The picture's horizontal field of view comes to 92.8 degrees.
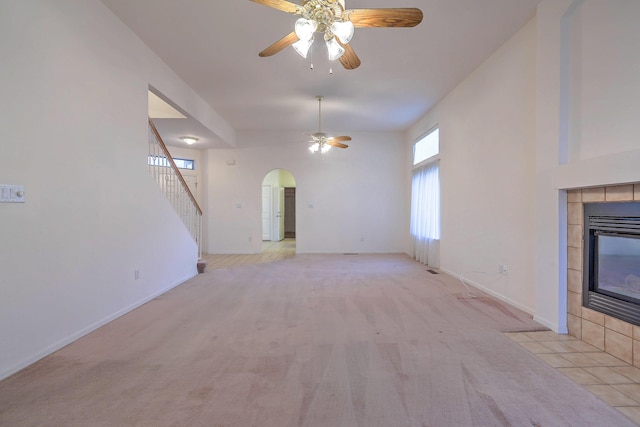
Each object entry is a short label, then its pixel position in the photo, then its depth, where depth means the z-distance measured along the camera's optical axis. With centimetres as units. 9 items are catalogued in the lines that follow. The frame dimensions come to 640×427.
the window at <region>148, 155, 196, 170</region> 764
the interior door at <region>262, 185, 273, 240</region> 1042
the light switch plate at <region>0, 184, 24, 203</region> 198
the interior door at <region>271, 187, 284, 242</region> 1073
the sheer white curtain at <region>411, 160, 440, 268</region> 573
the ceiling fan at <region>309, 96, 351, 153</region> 577
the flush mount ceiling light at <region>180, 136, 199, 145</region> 656
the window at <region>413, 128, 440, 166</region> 587
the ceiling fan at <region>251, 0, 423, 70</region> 216
